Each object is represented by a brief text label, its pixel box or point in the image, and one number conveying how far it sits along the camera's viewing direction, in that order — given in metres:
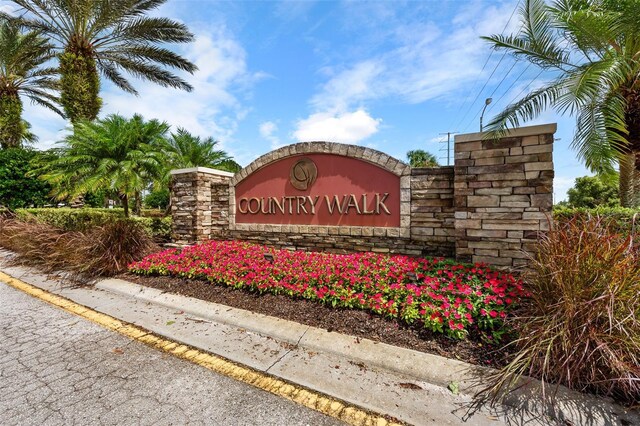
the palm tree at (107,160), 7.38
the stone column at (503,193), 3.99
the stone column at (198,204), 7.12
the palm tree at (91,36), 9.35
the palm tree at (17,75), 11.91
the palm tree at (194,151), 9.95
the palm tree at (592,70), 4.48
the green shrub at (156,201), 29.58
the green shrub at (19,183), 12.73
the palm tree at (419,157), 32.47
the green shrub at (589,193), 18.78
